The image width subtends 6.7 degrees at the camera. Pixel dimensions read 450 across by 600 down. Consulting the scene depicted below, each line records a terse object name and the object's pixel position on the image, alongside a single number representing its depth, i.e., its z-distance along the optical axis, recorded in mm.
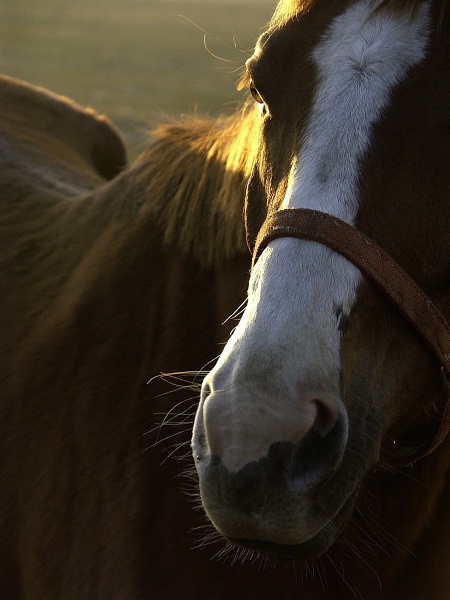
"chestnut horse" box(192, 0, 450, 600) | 2951
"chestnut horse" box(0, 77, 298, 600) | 3202
